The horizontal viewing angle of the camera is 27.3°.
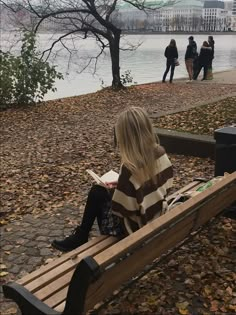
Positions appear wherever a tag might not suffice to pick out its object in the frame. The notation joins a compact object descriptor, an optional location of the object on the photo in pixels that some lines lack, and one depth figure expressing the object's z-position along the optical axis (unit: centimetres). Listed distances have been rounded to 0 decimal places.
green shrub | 1316
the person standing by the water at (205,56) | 1877
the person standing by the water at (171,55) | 1875
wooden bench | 205
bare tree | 1641
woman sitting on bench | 290
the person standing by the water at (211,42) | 1967
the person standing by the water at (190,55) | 1902
